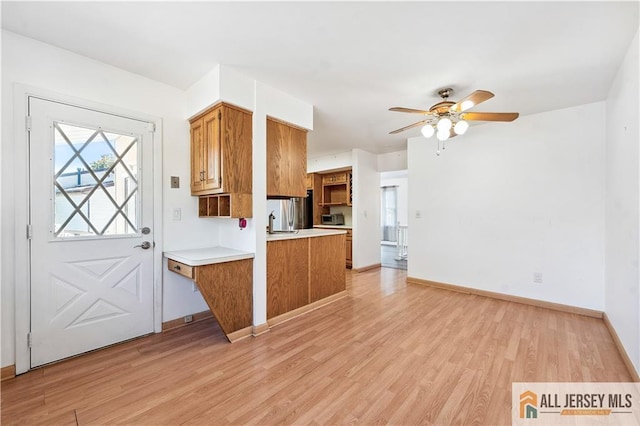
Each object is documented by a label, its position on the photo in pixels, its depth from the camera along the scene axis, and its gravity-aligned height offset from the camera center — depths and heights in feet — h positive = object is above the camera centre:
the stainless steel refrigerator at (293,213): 15.64 +0.02
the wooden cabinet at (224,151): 8.48 +2.05
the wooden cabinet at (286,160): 9.95 +2.08
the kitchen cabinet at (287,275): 9.73 -2.36
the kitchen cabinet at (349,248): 18.98 -2.50
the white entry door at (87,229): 7.06 -0.45
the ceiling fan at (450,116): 8.52 +3.23
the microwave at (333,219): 21.42 -0.46
